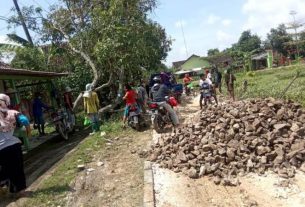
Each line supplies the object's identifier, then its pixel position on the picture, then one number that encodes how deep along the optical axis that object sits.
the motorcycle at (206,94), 9.53
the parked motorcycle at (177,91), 12.45
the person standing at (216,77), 12.26
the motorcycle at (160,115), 7.05
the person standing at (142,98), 9.12
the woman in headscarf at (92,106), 7.87
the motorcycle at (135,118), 7.54
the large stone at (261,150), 4.93
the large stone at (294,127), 5.31
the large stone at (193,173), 4.64
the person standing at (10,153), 4.15
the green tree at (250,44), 51.70
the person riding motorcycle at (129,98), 7.69
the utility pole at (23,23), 12.22
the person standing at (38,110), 8.36
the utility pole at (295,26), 27.86
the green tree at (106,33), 9.80
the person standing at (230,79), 10.18
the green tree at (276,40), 44.31
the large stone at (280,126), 5.33
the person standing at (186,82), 15.34
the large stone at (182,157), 4.99
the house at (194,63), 44.14
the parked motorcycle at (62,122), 8.27
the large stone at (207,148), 5.11
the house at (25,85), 7.21
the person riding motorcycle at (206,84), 9.49
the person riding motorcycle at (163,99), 7.12
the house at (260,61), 38.07
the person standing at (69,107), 9.15
